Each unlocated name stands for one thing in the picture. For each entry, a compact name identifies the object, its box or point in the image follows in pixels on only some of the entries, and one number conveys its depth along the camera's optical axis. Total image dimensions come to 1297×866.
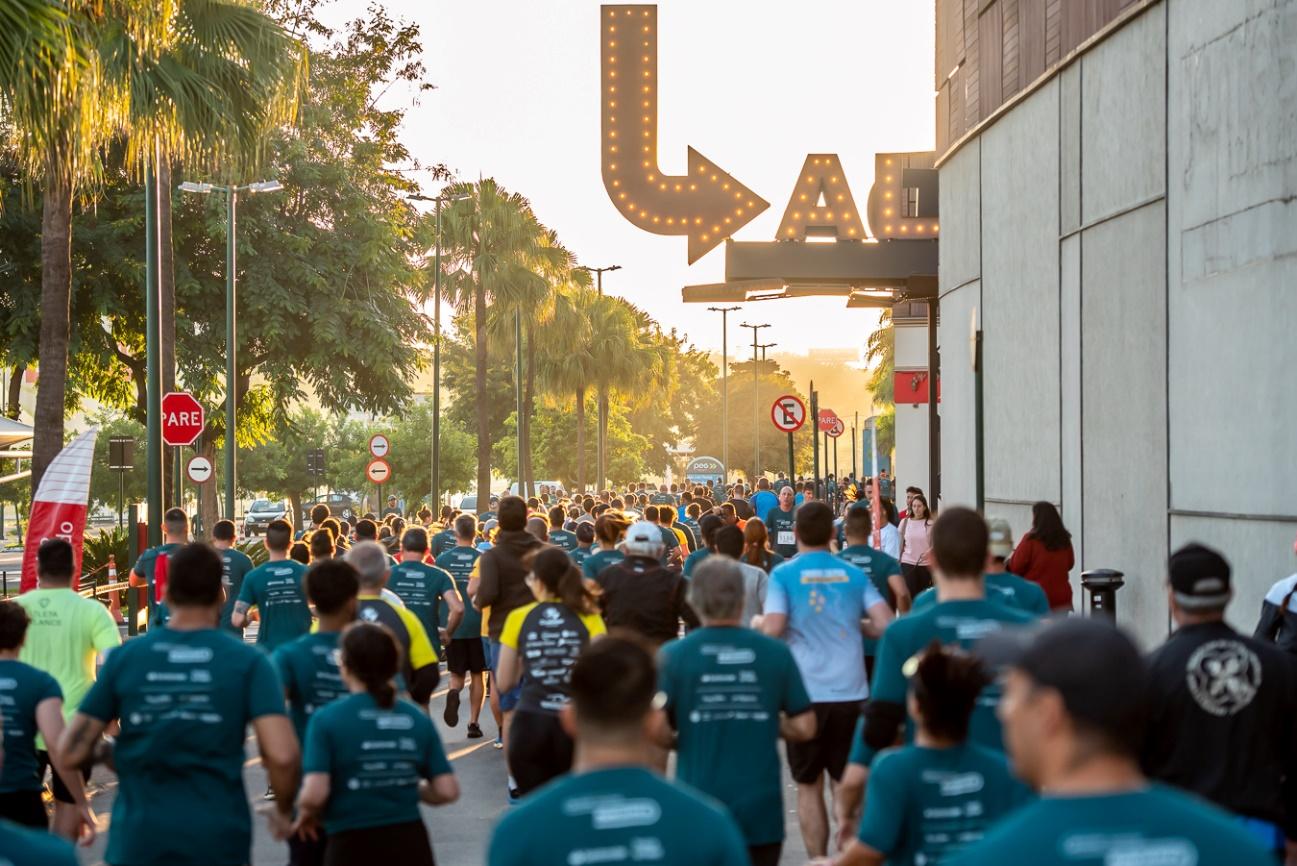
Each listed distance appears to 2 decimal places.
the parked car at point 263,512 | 73.47
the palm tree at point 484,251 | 50.78
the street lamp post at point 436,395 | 45.84
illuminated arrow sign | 24.94
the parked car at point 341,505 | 79.57
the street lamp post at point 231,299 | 31.59
